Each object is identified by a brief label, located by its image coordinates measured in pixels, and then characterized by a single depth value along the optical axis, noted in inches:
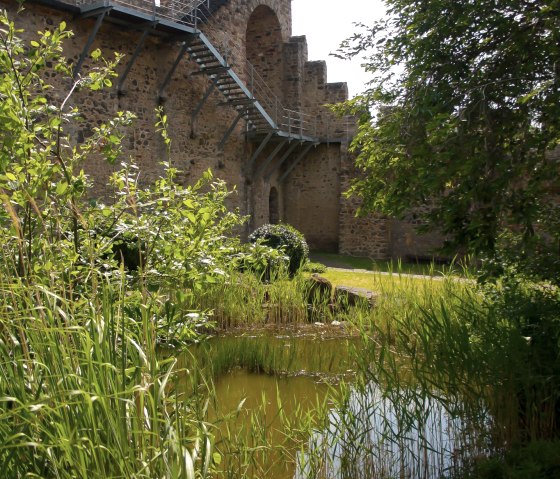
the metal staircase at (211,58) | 410.9
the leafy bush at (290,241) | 415.8
